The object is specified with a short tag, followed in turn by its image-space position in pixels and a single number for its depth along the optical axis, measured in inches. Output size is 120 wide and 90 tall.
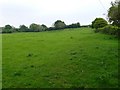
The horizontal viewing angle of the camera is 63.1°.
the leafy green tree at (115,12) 572.5
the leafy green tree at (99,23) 933.8
